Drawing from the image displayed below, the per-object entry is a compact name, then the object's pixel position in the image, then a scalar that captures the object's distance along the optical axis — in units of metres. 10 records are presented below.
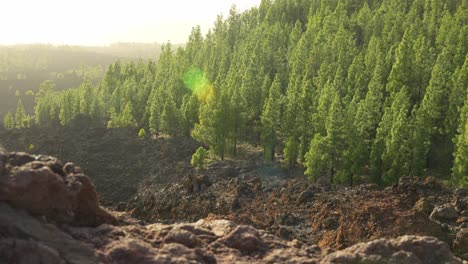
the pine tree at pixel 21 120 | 126.56
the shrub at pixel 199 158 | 71.94
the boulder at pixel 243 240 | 18.62
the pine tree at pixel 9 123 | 126.75
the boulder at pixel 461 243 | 33.75
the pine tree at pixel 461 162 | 54.50
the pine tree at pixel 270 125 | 72.62
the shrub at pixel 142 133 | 93.62
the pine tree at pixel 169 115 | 91.19
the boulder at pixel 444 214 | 40.09
